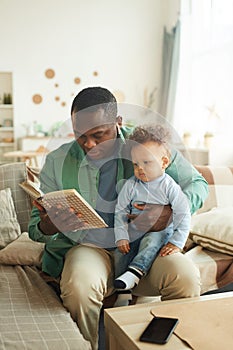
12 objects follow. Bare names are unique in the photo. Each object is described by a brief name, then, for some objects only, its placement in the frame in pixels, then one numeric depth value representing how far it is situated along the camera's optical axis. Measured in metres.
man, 1.74
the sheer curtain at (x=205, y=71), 5.65
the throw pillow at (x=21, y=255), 2.18
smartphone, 1.33
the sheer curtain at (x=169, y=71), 6.48
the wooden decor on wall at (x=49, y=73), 6.75
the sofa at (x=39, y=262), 1.48
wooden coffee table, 1.32
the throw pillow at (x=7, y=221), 2.38
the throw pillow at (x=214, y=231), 2.32
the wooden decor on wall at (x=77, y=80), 6.85
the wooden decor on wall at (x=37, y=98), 6.75
